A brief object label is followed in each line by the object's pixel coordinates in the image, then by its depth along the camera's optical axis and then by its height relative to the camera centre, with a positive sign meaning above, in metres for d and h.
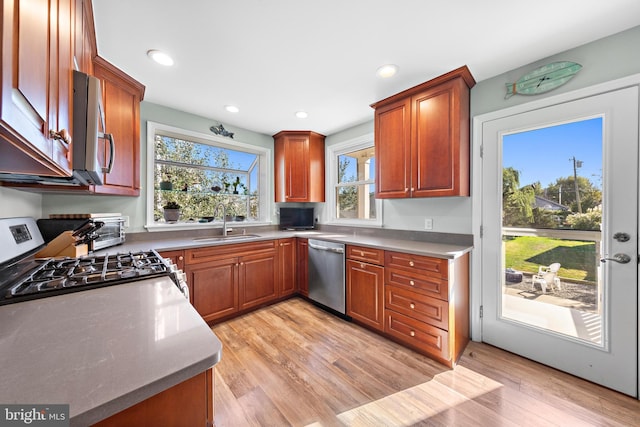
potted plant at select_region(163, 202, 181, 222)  2.72 +0.02
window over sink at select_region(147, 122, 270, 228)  2.77 +0.49
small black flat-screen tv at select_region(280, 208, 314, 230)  3.69 -0.09
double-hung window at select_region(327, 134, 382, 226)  3.21 +0.43
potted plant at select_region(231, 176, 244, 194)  3.42 +0.43
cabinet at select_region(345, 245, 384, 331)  2.29 -0.74
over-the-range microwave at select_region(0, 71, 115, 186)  0.92 +0.37
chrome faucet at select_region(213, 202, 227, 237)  3.04 -0.02
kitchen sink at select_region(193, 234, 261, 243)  2.81 -0.30
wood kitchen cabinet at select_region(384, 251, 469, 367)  1.87 -0.78
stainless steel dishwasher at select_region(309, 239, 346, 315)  2.65 -0.73
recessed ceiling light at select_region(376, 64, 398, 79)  1.96 +1.21
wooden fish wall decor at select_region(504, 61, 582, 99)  1.76 +1.04
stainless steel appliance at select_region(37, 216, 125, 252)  1.74 -0.10
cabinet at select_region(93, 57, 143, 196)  1.92 +0.78
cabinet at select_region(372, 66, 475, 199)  2.08 +0.70
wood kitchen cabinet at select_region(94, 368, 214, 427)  0.47 -0.42
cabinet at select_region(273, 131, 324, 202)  3.54 +0.70
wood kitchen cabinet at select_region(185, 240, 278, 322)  2.37 -0.70
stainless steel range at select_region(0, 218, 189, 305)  0.93 -0.27
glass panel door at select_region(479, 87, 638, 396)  1.58 -0.19
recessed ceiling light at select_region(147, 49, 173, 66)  1.78 +1.22
